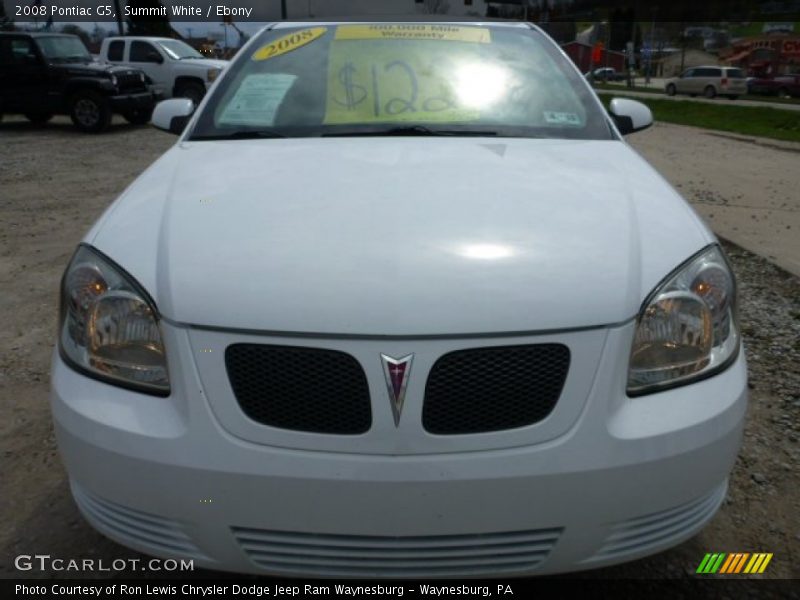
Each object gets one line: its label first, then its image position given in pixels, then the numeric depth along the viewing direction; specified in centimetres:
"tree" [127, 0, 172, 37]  2534
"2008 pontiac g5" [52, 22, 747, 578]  144
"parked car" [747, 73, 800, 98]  3628
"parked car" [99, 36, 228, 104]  1557
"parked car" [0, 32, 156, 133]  1283
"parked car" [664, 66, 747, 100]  3503
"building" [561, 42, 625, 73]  4250
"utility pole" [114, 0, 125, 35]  2444
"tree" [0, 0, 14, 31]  2636
